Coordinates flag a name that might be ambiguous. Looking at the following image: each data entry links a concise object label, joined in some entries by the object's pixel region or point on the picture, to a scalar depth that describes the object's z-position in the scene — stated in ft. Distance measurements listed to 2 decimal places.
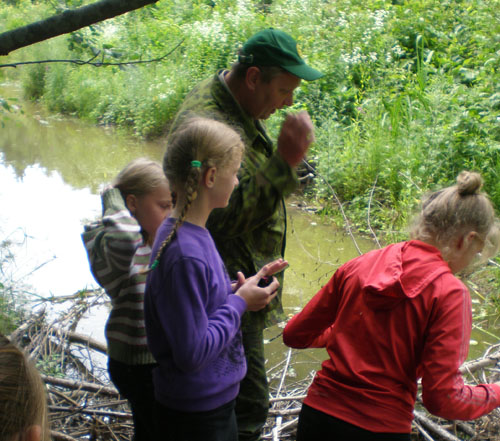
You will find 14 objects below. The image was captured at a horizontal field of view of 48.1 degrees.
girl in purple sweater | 5.39
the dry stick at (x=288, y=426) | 9.23
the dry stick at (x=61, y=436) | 8.84
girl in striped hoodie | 7.07
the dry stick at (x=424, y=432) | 8.68
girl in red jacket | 5.48
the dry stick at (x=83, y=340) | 12.27
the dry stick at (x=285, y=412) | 9.57
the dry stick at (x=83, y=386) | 10.39
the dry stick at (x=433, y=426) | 8.70
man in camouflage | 6.80
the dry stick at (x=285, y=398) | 9.93
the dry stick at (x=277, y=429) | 8.78
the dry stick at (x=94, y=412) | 9.55
